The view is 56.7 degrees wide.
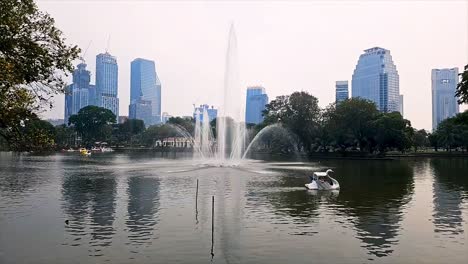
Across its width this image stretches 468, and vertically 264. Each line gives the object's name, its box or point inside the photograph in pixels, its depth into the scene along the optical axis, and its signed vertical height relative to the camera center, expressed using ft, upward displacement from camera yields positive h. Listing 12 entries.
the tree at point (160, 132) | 642.63 +19.45
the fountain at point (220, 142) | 252.21 +3.01
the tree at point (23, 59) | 50.83 +11.95
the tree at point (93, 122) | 621.31 +32.18
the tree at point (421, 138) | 524.93 +12.84
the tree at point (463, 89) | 166.09 +23.30
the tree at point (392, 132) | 370.32 +13.60
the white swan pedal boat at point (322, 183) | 132.38 -11.05
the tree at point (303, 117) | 424.46 +29.97
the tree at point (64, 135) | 566.35 +11.98
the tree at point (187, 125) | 615.98 +29.64
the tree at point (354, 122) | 386.32 +22.88
